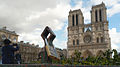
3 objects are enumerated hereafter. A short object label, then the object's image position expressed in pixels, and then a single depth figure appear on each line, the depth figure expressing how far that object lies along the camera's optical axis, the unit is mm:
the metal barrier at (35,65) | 3641
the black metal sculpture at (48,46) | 5957
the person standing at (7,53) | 5361
